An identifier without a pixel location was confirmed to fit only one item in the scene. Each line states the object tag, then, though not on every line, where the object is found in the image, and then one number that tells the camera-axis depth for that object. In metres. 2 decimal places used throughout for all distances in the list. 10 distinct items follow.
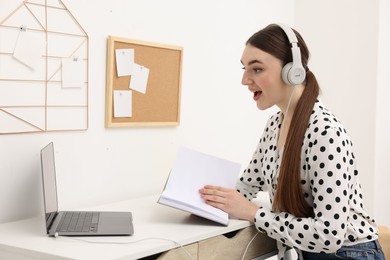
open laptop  1.42
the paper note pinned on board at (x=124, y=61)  1.90
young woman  1.47
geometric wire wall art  1.57
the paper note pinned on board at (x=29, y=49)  1.58
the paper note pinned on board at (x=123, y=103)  1.92
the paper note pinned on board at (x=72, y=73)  1.73
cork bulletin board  1.89
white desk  1.28
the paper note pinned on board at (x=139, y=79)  1.97
